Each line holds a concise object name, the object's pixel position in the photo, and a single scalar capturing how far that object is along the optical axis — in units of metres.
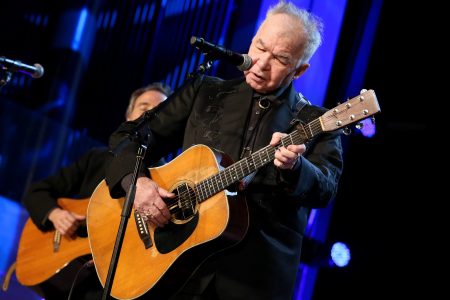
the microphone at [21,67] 6.50
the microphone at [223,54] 4.37
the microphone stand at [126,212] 4.33
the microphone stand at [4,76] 6.63
